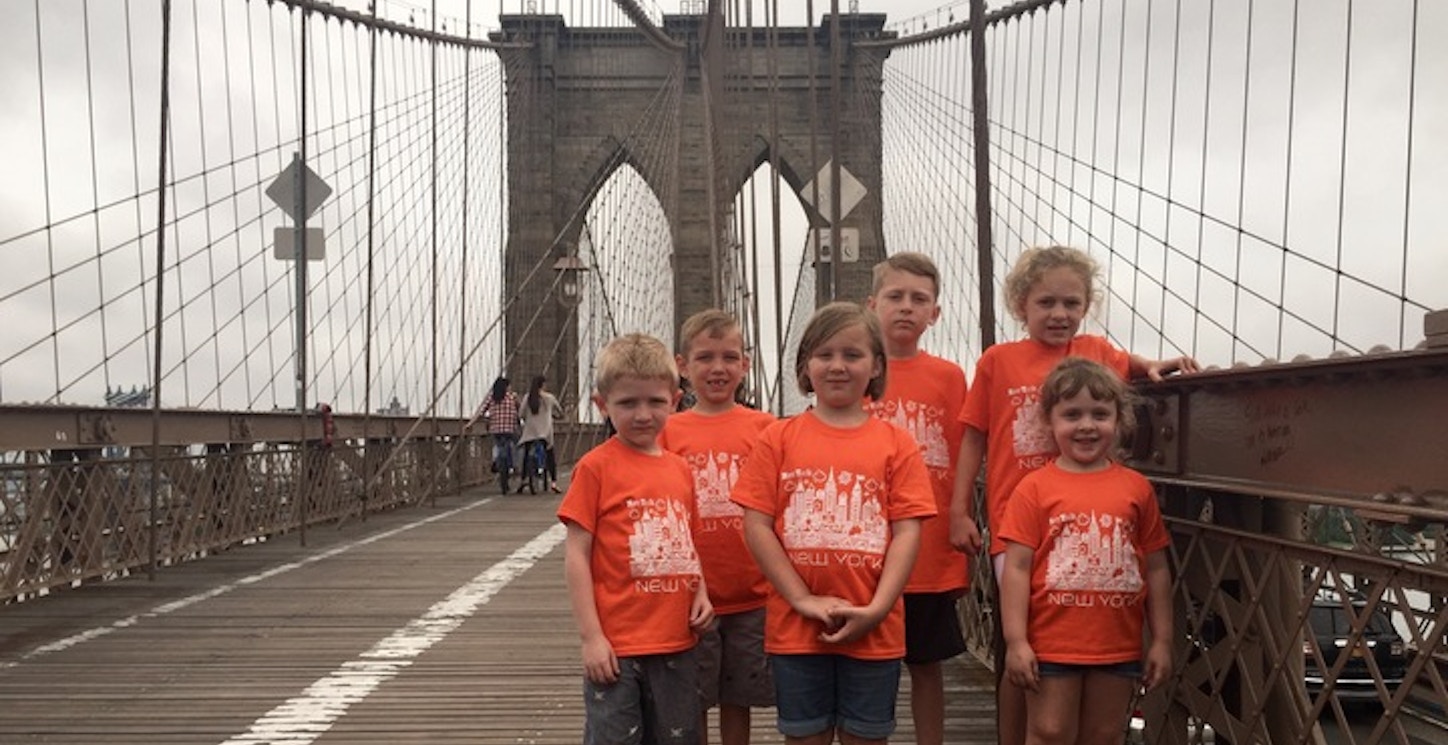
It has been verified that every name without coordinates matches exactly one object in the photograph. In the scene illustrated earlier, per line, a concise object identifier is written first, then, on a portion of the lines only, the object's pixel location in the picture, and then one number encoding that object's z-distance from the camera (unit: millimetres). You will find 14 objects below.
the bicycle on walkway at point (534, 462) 13484
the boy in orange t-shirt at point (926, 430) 2799
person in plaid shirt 13078
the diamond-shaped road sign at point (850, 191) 10992
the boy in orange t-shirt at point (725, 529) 2814
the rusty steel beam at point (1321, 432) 2088
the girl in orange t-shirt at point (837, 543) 2439
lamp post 20672
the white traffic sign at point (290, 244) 10203
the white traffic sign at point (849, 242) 14170
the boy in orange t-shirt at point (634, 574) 2512
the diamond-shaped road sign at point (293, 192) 10258
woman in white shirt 12805
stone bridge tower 25219
